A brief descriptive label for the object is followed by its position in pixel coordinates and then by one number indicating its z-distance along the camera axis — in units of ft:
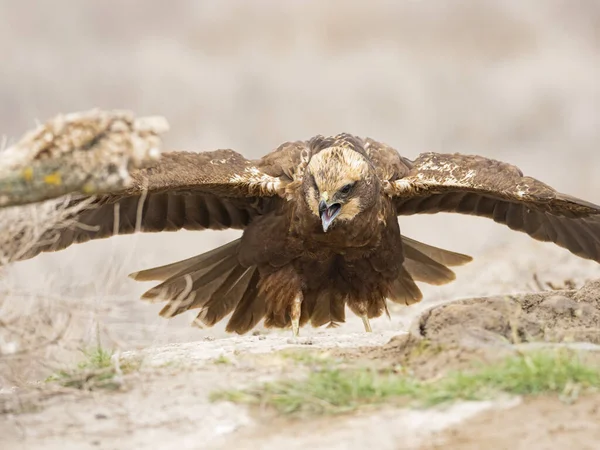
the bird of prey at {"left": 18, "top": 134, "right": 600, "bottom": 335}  48.75
